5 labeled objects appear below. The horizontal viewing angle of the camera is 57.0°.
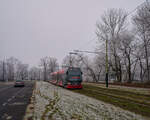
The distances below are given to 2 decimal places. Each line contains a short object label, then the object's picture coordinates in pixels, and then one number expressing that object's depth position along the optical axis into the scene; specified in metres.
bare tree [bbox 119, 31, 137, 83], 36.00
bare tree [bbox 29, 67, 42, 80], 133.74
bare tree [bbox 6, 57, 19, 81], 90.82
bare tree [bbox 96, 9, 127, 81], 34.53
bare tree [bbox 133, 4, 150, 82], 26.86
